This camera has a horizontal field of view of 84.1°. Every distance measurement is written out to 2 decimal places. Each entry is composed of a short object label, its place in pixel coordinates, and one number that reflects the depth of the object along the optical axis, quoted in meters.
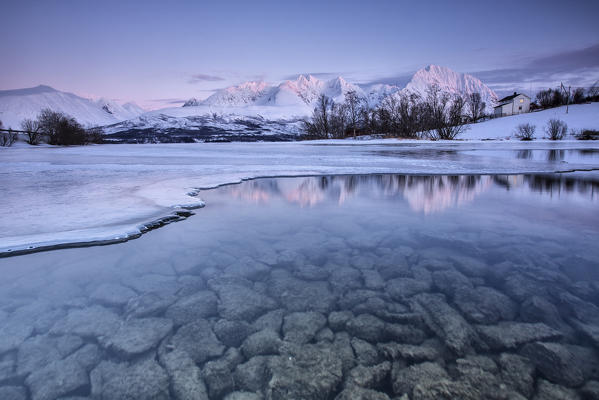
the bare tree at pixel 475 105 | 74.44
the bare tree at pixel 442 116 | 41.59
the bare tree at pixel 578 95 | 67.19
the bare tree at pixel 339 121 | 52.19
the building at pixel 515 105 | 84.00
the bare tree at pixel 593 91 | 66.01
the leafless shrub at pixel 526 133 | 40.20
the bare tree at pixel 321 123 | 52.50
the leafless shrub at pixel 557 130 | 38.38
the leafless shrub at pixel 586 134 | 37.09
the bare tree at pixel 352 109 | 54.23
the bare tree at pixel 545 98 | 75.55
